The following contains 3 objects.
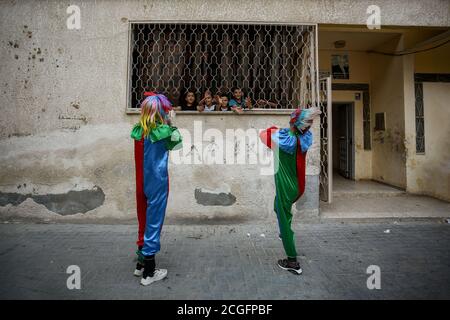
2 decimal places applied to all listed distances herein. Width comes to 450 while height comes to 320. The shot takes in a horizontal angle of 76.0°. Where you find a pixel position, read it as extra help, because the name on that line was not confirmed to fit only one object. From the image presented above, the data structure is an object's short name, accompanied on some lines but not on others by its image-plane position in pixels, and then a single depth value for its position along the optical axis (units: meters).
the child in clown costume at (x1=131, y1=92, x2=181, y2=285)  2.77
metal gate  4.89
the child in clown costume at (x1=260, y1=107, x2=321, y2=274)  3.01
